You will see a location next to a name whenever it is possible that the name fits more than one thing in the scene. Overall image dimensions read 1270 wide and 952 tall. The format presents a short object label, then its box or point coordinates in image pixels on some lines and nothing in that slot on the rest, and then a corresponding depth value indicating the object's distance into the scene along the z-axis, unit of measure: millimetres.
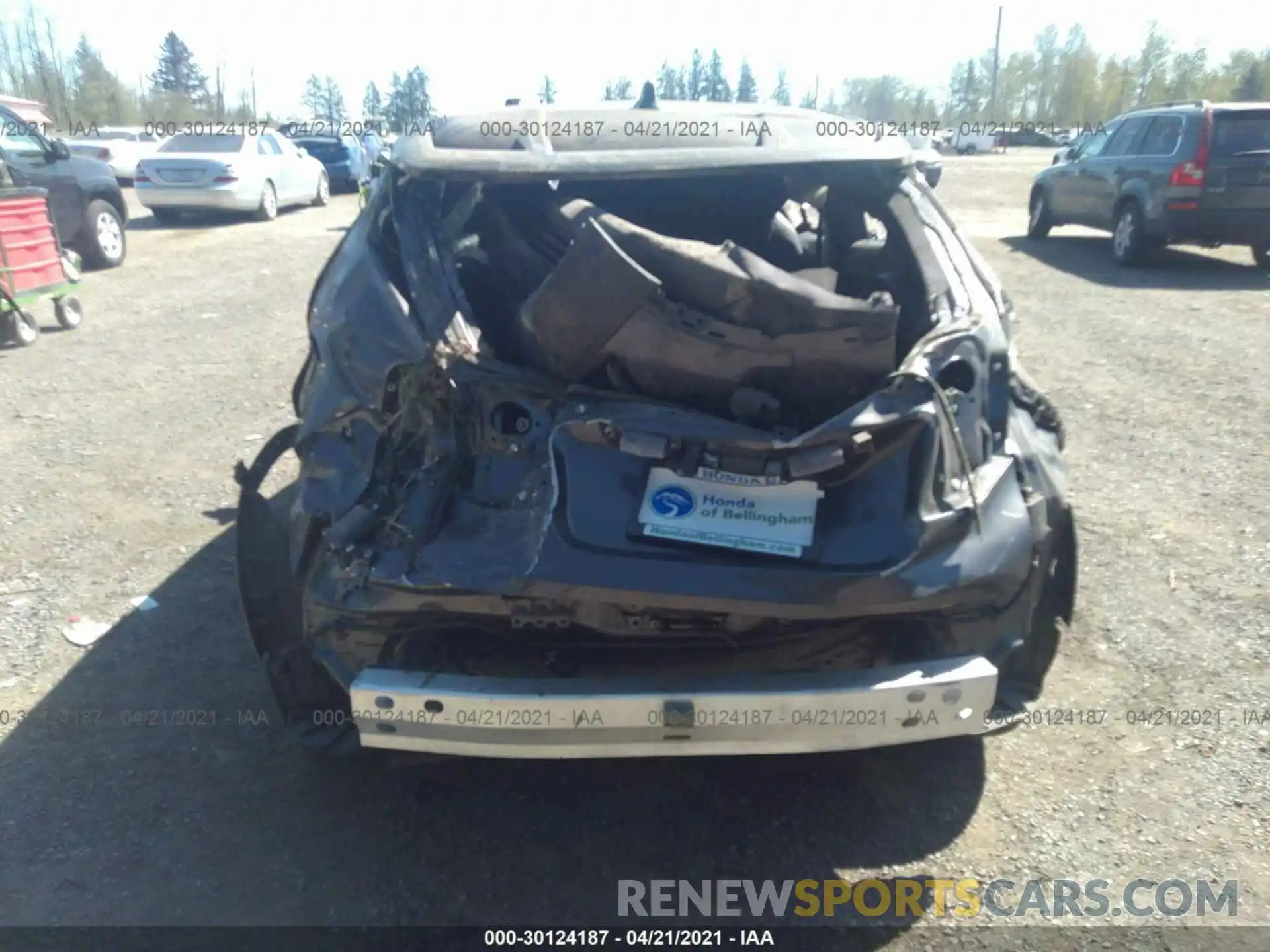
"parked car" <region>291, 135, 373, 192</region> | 22672
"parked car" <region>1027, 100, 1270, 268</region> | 10984
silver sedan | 15930
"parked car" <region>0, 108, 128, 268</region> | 10023
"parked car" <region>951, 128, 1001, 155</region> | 40062
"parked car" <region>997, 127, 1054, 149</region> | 49625
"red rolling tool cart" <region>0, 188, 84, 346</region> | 8109
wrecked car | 2365
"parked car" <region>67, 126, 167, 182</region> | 21062
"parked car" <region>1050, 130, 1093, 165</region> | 13914
